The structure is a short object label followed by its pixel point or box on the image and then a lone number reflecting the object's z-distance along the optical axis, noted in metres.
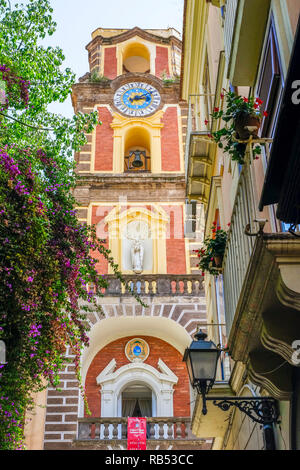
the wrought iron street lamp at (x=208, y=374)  6.58
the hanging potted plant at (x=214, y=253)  9.25
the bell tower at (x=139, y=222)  19.70
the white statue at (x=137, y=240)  21.84
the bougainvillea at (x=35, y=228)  9.27
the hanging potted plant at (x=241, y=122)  6.07
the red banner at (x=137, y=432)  16.94
